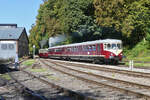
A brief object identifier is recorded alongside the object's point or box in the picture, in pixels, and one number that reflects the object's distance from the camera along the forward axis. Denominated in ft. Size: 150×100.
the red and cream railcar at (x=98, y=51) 67.77
